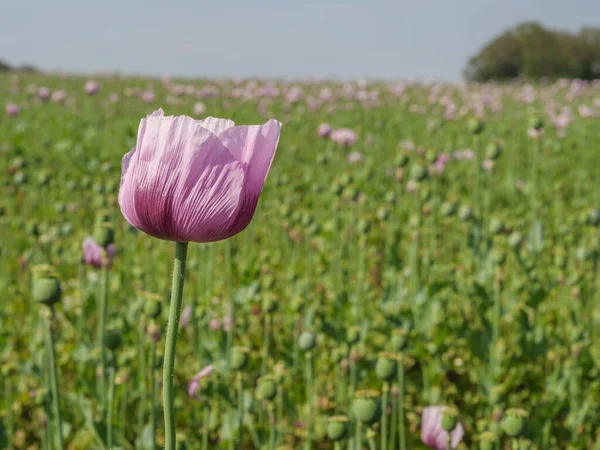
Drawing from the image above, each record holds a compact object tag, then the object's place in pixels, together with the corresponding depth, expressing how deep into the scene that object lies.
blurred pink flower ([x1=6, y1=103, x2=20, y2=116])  5.63
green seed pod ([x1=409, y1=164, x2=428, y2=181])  1.75
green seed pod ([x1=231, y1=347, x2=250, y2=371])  1.20
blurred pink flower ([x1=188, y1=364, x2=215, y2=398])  1.25
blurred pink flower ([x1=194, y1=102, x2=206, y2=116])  5.75
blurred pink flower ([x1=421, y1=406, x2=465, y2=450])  1.17
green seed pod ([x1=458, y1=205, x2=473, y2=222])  1.72
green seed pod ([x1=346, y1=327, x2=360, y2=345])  1.33
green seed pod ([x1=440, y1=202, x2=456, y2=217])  1.85
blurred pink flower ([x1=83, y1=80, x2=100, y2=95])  5.97
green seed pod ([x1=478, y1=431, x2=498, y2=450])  1.08
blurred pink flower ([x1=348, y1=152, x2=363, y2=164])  5.07
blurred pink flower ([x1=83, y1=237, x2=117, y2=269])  1.47
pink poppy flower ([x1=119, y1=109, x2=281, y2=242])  0.87
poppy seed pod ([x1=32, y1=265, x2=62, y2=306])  1.09
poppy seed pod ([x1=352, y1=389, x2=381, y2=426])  1.06
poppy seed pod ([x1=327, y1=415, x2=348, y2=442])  1.09
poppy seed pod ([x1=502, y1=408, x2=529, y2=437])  1.09
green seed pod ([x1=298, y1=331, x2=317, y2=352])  1.27
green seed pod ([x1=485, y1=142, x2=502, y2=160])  1.85
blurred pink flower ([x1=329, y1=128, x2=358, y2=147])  4.15
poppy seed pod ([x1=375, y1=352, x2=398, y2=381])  1.13
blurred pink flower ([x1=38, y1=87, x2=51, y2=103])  6.09
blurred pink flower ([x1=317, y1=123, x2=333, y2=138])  4.49
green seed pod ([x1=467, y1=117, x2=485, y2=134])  1.68
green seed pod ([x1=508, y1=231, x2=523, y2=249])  1.73
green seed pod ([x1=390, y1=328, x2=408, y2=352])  1.22
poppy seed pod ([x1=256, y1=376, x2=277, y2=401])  1.15
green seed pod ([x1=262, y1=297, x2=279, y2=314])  1.39
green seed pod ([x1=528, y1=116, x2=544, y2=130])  1.75
